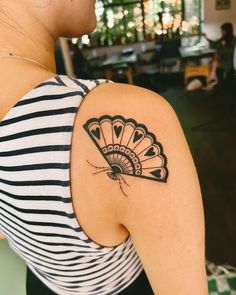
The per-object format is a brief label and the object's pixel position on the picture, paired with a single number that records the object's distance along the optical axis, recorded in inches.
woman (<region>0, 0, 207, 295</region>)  16.3
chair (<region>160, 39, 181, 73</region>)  299.9
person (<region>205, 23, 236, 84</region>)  185.6
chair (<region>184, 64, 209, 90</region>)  252.1
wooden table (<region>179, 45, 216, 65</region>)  257.1
